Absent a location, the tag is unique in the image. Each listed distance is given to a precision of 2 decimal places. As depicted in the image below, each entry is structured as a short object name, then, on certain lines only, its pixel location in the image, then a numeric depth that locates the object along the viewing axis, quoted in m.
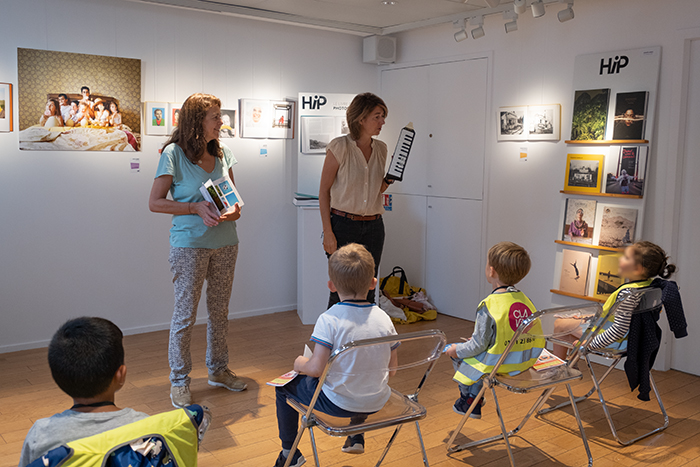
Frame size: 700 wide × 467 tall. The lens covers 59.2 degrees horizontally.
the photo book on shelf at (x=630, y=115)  4.23
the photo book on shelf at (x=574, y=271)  4.57
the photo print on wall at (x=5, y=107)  4.36
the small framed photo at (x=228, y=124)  5.36
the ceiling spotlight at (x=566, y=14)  4.31
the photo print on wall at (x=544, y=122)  4.80
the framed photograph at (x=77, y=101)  4.45
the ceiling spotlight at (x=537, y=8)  4.32
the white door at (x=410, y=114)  5.89
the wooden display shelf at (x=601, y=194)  4.30
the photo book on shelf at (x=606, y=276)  4.38
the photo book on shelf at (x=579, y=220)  4.56
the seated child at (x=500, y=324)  2.77
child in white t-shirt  2.24
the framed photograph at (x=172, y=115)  5.04
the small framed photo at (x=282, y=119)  5.61
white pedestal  5.37
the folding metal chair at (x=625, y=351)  3.03
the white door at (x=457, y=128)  5.41
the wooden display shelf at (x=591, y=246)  4.41
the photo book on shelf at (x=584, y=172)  4.50
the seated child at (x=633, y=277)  3.26
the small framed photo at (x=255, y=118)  5.45
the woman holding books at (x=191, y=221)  3.38
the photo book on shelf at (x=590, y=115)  4.43
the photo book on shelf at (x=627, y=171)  4.25
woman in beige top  3.63
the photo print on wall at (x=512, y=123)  5.06
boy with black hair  1.47
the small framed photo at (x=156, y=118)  4.95
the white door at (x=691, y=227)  4.09
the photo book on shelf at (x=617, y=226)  4.32
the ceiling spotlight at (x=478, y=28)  4.93
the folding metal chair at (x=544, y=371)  2.61
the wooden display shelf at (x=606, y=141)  4.24
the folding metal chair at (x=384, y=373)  2.13
